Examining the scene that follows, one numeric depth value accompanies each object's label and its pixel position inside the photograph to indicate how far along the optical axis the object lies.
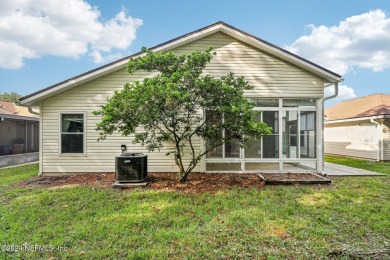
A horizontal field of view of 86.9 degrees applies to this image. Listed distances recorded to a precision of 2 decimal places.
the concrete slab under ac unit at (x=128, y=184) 5.96
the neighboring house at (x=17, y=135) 11.43
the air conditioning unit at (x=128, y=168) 6.13
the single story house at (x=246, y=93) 7.64
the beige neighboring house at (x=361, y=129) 11.77
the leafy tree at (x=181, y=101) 5.25
